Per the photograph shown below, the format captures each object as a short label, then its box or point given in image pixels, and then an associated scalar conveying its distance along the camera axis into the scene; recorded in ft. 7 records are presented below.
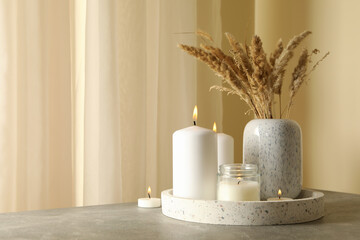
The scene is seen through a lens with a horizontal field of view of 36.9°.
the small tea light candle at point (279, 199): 3.91
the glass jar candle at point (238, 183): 3.78
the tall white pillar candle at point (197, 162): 3.89
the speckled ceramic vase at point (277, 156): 4.08
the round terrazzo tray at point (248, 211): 3.63
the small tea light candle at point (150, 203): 4.42
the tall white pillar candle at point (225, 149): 4.55
